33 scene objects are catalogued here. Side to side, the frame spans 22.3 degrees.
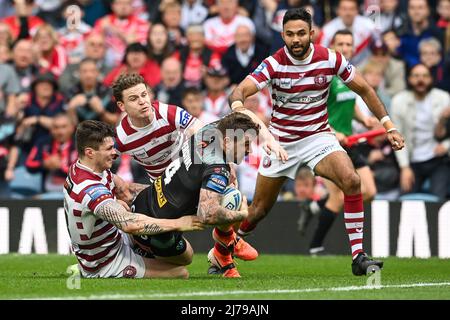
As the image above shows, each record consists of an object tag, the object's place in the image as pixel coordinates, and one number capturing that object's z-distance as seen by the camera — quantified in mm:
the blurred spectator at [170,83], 16625
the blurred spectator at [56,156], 16344
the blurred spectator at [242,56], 16688
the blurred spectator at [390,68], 16328
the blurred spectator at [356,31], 16422
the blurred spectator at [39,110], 16516
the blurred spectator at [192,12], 17484
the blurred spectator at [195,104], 16047
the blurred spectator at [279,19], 16766
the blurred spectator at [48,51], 17453
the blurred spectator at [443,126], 15688
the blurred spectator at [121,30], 17453
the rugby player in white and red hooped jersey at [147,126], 11156
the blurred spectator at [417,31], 16406
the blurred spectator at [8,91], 16859
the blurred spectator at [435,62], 16062
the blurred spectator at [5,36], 17422
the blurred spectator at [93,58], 16984
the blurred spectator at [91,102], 16391
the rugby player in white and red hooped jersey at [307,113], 10789
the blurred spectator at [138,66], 16812
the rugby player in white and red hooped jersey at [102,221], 9477
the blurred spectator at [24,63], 17266
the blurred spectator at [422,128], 15633
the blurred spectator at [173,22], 17266
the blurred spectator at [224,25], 17047
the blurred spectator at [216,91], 16375
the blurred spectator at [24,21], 17875
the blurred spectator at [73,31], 17531
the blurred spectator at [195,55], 17000
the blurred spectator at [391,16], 16719
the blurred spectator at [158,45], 16984
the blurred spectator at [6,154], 16359
